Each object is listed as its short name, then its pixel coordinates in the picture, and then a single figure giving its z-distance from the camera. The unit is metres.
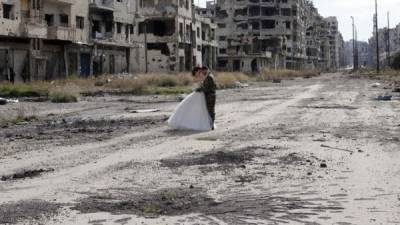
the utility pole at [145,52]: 74.93
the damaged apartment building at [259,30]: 122.38
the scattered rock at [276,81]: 68.39
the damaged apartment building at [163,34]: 77.69
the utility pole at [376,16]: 96.97
